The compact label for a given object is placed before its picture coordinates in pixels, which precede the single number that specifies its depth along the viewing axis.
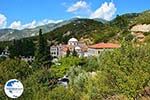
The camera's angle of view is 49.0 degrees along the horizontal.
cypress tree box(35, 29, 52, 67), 29.95
